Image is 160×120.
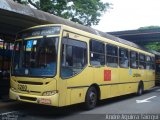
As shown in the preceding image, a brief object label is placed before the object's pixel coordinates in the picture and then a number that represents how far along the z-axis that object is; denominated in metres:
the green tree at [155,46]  33.27
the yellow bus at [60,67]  5.19
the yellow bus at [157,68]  15.77
